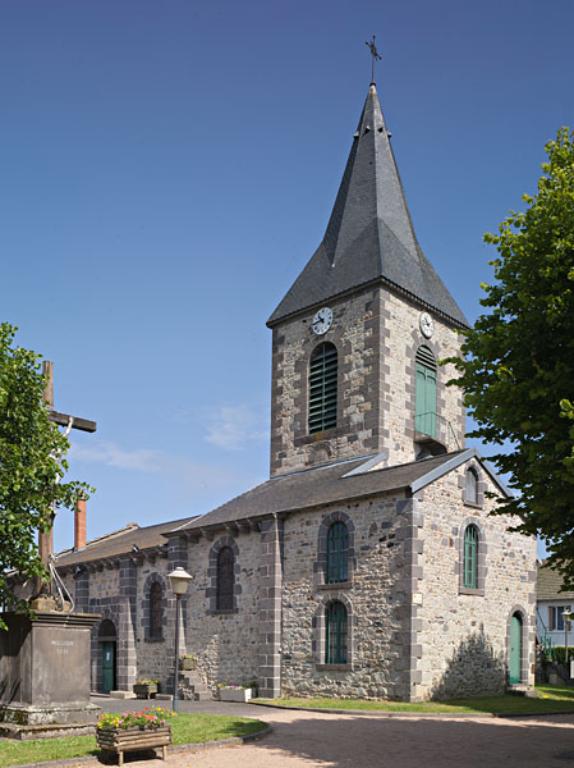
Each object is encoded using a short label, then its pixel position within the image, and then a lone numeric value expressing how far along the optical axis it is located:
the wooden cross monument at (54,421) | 15.06
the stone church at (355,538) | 22.09
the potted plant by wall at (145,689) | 28.00
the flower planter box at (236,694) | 24.12
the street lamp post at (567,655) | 33.59
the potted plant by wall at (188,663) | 27.25
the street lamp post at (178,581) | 20.20
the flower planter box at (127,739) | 12.22
